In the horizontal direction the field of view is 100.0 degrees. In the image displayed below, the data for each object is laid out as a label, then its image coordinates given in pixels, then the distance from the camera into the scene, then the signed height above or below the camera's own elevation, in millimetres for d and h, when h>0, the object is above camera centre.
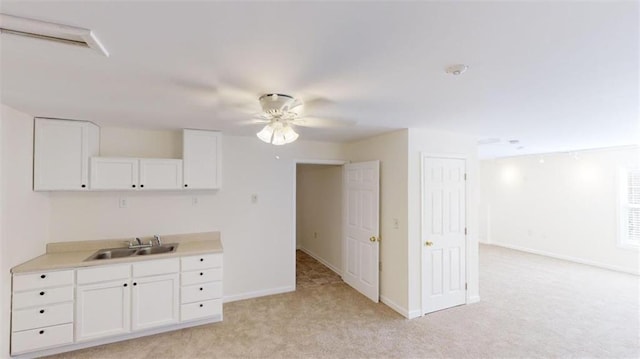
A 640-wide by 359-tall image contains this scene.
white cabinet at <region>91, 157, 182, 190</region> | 3014 +101
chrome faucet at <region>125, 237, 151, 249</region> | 3293 -764
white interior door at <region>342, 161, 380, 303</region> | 3812 -688
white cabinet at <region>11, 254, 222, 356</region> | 2510 -1232
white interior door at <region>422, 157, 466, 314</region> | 3453 -677
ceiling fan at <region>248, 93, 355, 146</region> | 1999 +546
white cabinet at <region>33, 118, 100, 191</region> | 2762 +299
